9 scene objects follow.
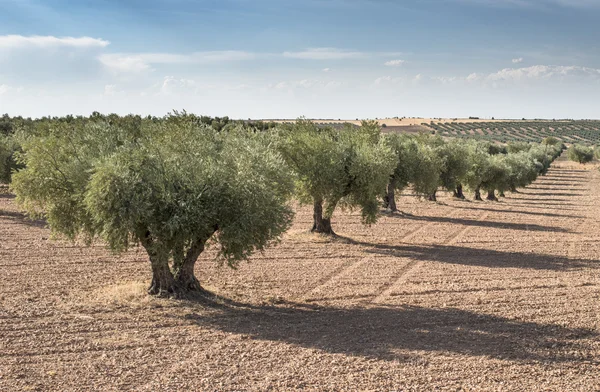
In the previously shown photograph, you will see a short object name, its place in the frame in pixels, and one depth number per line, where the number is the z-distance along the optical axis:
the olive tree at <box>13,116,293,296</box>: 18.56
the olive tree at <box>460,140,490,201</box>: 62.56
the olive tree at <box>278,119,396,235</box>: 32.47
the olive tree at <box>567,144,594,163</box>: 153.50
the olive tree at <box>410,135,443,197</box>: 47.19
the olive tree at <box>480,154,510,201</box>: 65.50
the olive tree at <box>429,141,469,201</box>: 57.44
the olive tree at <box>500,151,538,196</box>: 74.12
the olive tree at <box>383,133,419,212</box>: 46.78
